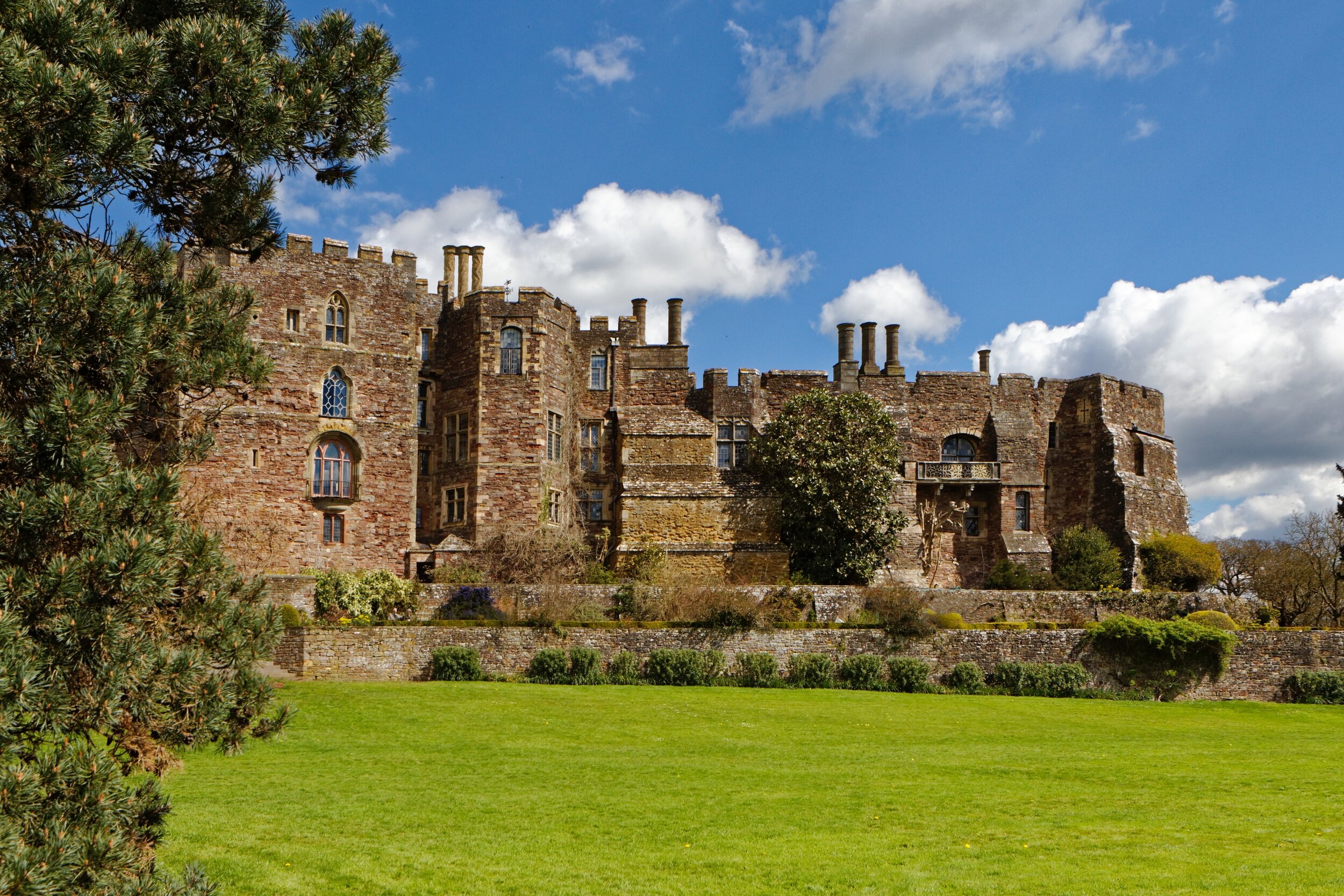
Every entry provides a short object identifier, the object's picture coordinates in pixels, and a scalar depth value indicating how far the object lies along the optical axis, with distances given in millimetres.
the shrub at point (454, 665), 29422
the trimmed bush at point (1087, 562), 41875
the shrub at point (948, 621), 32594
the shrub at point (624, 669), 29875
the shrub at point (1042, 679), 31000
